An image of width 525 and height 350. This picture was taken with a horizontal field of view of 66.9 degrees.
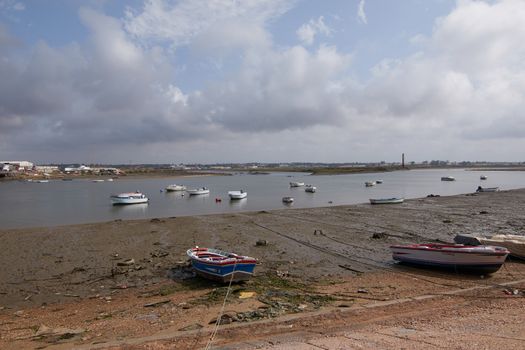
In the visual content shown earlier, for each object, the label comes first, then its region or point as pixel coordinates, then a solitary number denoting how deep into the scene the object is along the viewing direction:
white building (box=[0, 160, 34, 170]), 167.94
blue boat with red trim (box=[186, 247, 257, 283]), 13.73
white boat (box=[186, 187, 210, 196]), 66.81
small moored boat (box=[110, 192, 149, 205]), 52.47
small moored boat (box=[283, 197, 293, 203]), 51.41
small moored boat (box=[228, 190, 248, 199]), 57.16
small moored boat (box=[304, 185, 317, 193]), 70.94
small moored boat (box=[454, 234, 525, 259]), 16.90
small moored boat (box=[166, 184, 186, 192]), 78.21
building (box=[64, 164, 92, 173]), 175.25
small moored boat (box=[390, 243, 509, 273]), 14.66
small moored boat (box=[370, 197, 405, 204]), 46.31
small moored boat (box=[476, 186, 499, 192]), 63.01
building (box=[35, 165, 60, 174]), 167.00
